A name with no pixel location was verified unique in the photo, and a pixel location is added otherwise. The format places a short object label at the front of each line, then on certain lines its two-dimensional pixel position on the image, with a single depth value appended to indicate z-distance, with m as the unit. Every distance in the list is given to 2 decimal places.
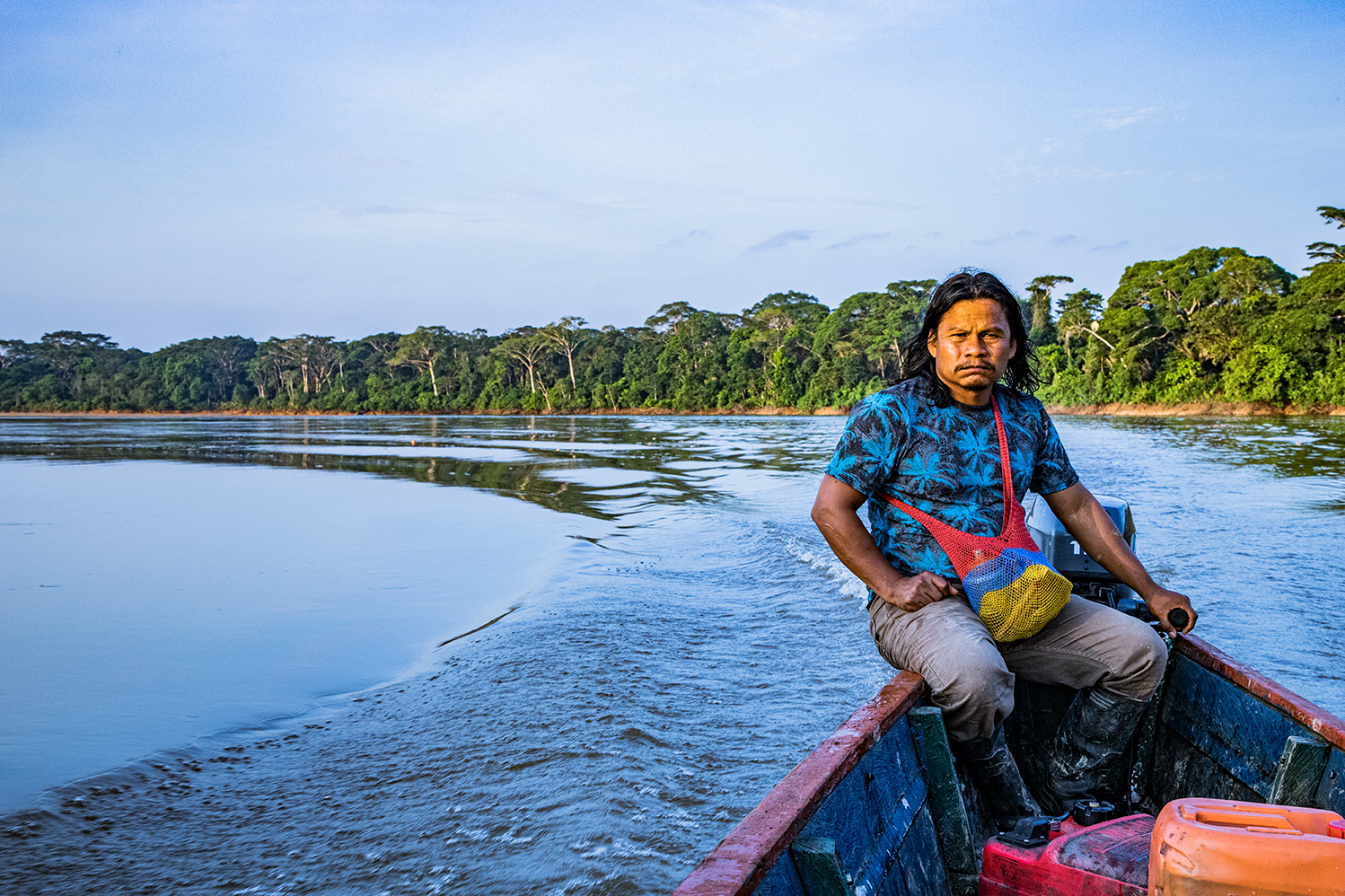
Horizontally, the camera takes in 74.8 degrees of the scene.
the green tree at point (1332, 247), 35.94
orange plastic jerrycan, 1.23
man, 2.29
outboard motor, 3.05
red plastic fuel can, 1.78
